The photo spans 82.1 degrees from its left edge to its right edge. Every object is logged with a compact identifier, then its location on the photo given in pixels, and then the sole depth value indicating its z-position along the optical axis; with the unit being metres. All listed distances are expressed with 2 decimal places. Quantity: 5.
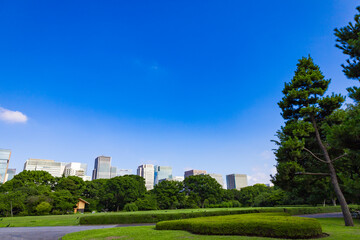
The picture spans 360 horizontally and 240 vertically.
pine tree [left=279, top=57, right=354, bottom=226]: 14.96
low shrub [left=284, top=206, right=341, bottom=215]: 27.49
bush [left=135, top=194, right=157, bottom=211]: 49.69
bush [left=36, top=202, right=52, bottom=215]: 38.09
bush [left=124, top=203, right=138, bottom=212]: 46.20
